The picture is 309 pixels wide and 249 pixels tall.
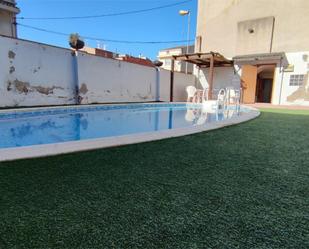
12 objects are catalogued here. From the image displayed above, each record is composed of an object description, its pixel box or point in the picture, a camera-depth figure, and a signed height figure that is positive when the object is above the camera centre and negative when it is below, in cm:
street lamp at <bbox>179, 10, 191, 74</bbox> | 1773 +704
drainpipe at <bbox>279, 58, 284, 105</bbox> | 1236 +149
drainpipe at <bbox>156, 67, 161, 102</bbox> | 1295 +62
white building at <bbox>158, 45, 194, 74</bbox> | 2376 +526
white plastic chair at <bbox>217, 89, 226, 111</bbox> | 871 -33
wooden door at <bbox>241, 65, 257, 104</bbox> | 1375 +86
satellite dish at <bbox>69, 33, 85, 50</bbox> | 878 +201
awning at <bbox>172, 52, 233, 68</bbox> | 1194 +218
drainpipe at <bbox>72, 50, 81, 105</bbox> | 872 +56
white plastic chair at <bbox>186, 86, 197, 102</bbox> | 1195 +10
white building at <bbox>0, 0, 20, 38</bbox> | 1107 +412
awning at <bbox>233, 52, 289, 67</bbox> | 1216 +222
